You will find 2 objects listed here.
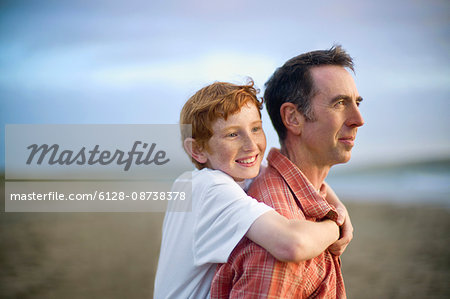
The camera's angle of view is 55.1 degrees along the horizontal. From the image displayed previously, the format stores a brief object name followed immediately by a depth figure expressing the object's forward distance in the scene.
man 1.84
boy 1.67
